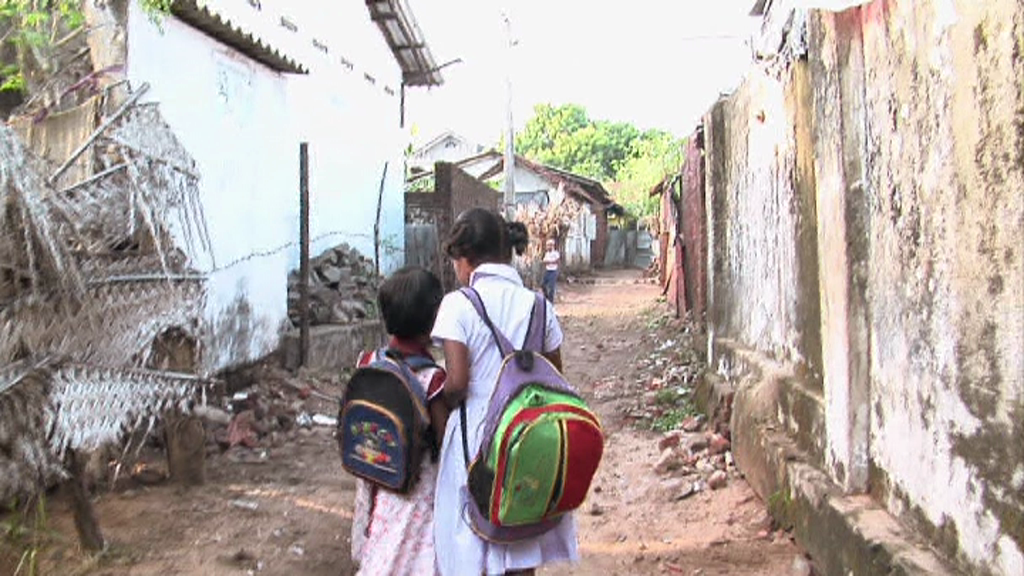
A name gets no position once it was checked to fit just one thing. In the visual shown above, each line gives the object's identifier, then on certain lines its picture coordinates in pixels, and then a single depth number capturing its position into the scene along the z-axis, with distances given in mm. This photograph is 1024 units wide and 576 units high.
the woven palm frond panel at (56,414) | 3025
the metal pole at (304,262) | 7848
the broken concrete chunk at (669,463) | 5504
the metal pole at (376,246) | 9993
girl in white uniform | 2457
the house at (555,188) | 30391
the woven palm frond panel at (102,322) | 3086
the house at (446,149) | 41938
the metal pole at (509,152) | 18219
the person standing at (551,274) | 17516
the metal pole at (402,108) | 16203
